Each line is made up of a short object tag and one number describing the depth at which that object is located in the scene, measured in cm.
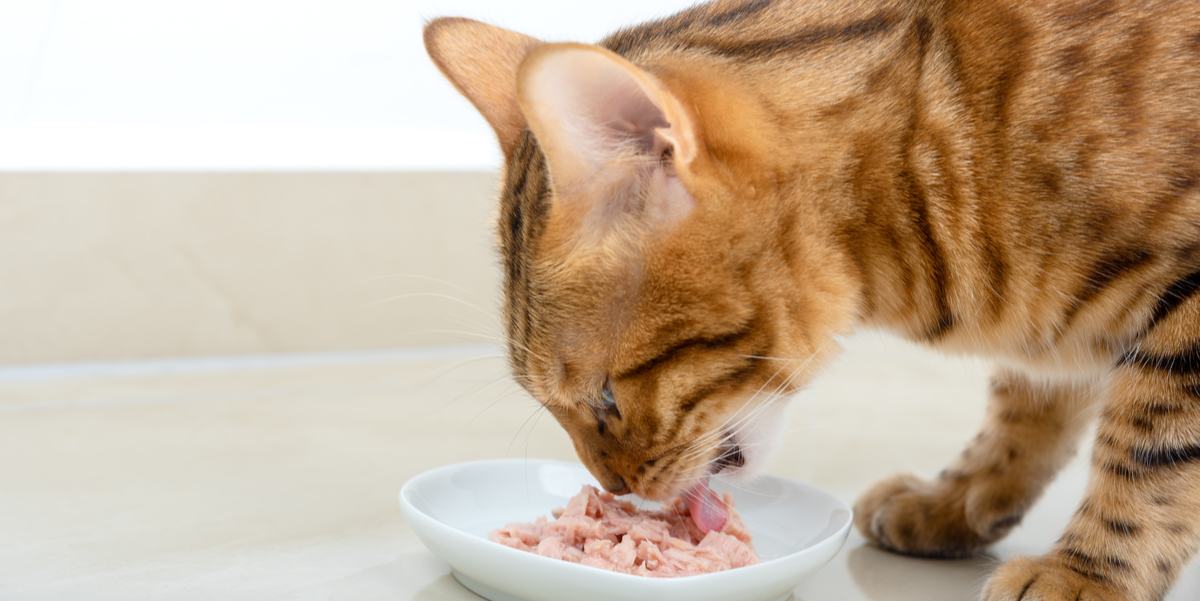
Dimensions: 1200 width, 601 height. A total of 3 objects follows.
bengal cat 51
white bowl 51
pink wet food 52
